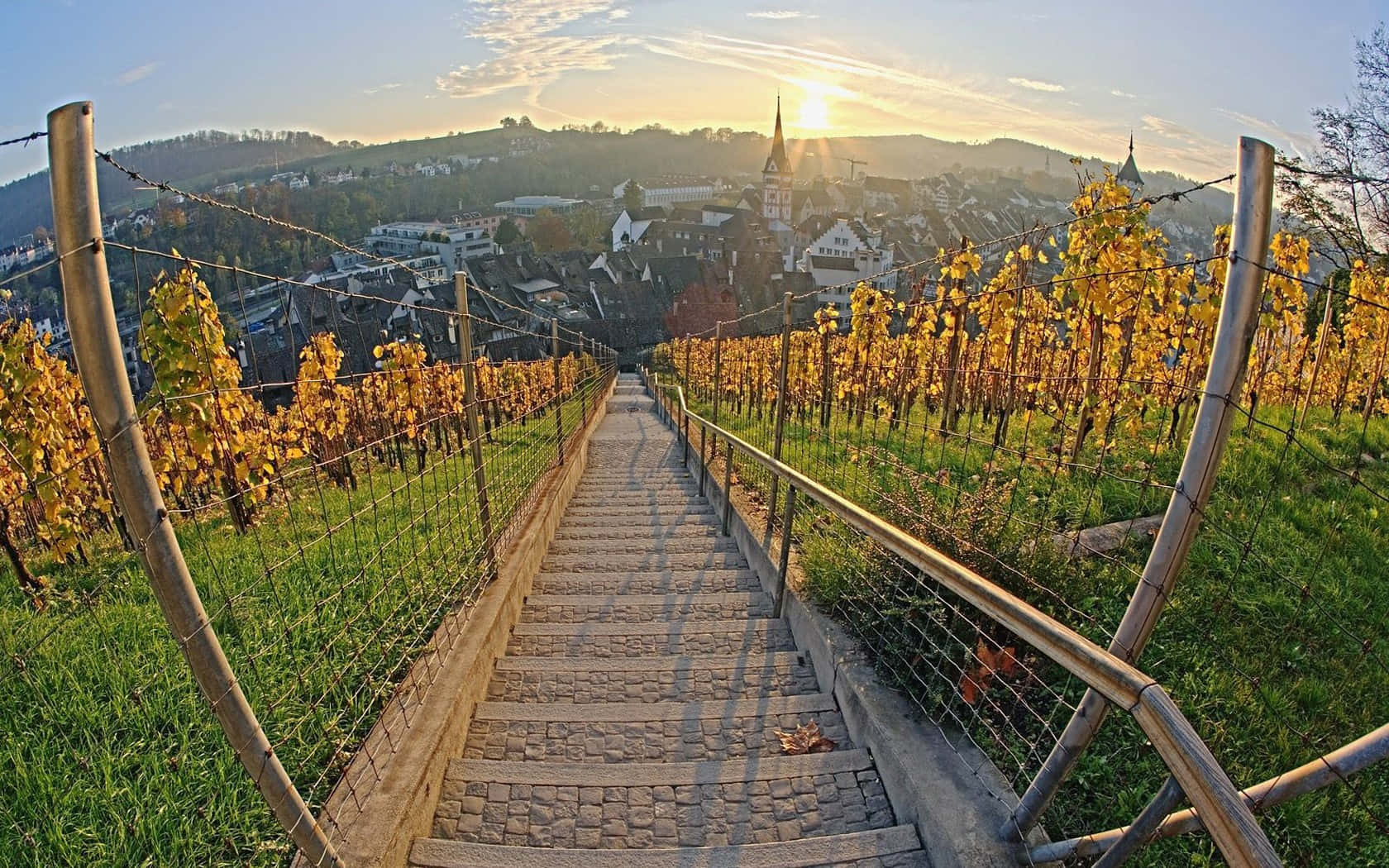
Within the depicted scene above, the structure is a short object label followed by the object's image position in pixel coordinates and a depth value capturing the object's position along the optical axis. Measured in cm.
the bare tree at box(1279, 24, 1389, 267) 1298
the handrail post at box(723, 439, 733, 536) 534
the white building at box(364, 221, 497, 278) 7862
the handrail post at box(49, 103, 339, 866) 124
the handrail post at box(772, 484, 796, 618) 387
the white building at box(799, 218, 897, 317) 6719
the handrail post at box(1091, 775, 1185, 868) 158
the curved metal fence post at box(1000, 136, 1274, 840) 146
